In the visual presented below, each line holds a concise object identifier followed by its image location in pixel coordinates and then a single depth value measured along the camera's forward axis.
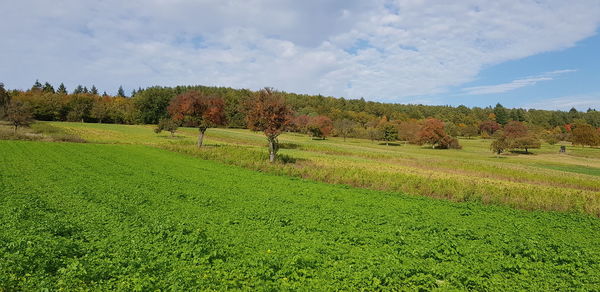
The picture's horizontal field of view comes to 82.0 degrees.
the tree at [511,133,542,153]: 86.47
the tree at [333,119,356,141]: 118.31
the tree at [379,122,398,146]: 109.12
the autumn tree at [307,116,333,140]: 113.50
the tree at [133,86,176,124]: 128.62
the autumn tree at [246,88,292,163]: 39.03
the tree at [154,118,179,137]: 81.45
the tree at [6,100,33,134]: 59.91
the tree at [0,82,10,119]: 88.61
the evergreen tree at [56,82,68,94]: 194.48
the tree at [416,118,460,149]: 96.19
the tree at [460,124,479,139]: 145.25
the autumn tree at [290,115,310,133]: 113.56
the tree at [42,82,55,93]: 164.69
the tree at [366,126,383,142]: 110.06
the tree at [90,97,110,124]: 121.50
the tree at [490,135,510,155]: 76.00
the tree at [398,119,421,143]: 106.16
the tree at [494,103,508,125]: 174.12
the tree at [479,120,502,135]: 151.62
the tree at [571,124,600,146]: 103.97
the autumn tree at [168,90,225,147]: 53.78
